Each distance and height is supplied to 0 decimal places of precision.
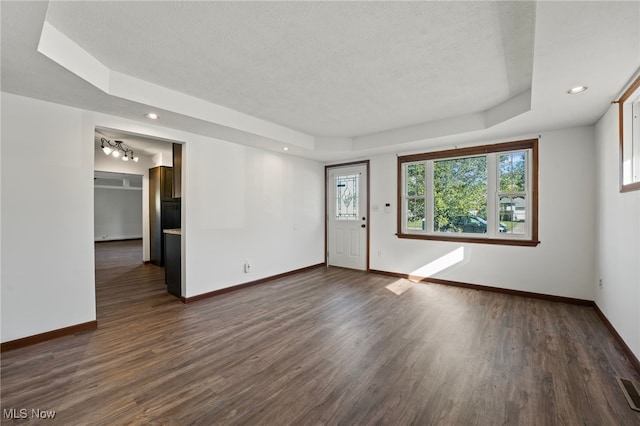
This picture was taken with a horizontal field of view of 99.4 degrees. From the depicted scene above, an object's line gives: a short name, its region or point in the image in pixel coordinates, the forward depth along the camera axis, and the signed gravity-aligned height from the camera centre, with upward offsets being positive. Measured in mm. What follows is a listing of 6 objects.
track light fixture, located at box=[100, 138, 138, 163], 5338 +1336
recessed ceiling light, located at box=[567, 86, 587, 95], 2449 +1119
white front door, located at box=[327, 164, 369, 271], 5734 -130
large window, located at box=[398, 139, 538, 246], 4059 +282
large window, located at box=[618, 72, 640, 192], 2317 +674
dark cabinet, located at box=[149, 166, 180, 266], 6129 +41
